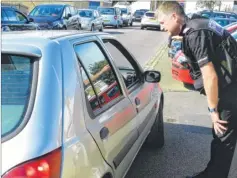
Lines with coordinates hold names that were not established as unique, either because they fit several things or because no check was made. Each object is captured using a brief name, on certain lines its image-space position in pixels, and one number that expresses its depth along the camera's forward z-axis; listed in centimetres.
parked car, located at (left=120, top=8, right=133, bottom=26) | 2476
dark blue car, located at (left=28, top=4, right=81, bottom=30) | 1113
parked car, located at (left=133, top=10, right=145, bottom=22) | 3205
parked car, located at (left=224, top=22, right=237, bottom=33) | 687
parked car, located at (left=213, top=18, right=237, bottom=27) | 1128
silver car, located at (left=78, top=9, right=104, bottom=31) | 1505
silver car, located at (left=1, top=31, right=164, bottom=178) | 127
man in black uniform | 209
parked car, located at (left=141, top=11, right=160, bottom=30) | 2161
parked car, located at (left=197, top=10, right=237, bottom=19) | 1504
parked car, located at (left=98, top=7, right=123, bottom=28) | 2138
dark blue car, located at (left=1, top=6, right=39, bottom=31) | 863
